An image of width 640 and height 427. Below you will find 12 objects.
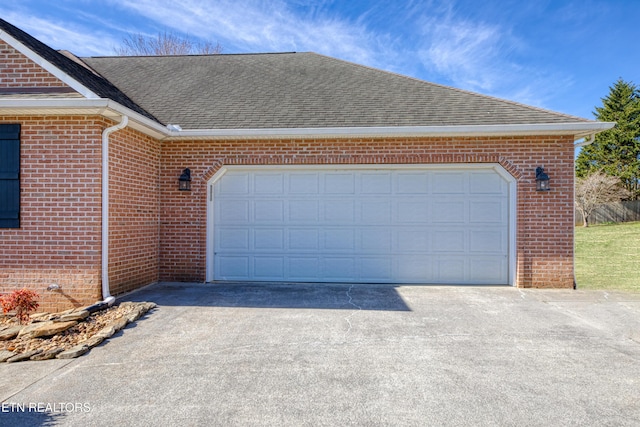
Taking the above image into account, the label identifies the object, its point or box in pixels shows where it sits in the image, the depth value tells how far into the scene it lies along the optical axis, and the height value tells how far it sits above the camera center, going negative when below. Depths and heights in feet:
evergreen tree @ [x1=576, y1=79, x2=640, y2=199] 87.97 +16.97
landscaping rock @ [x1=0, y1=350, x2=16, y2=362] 12.91 -5.02
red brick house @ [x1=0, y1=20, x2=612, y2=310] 22.39 +1.58
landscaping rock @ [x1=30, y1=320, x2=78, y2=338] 14.64 -4.64
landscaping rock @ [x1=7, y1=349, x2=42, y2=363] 12.83 -4.99
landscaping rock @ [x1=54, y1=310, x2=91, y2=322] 15.97 -4.50
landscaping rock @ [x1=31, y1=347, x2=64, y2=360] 12.96 -4.97
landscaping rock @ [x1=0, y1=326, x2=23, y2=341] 14.85 -4.91
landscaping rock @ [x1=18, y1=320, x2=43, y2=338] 14.87 -4.74
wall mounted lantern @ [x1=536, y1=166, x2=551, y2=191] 22.37 +2.13
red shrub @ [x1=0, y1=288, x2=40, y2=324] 16.49 -4.03
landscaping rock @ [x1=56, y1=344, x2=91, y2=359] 13.01 -4.92
